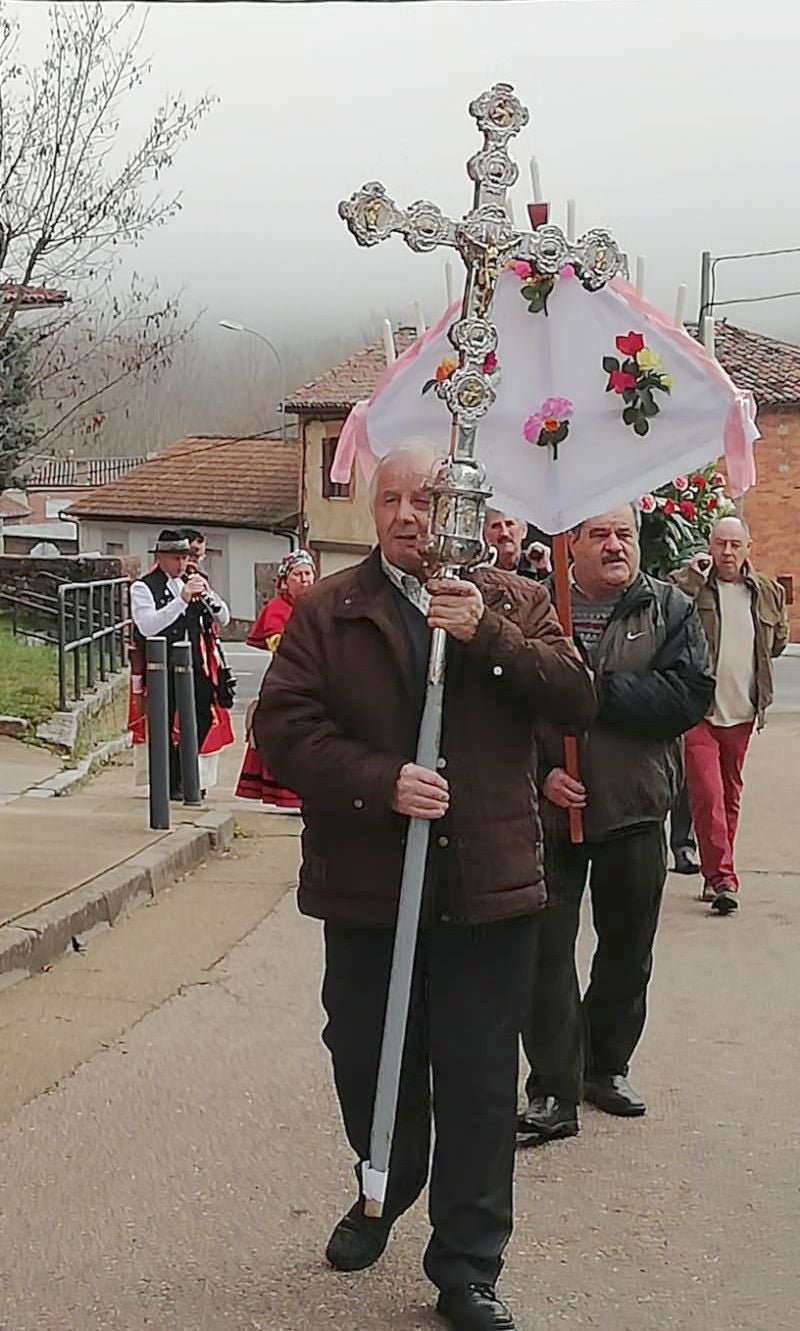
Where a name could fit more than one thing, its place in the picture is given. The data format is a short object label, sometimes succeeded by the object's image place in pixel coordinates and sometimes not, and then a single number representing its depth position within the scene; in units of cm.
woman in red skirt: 1026
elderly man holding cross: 374
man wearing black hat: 1080
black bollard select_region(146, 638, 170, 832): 971
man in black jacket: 497
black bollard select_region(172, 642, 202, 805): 1059
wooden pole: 485
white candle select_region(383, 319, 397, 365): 576
